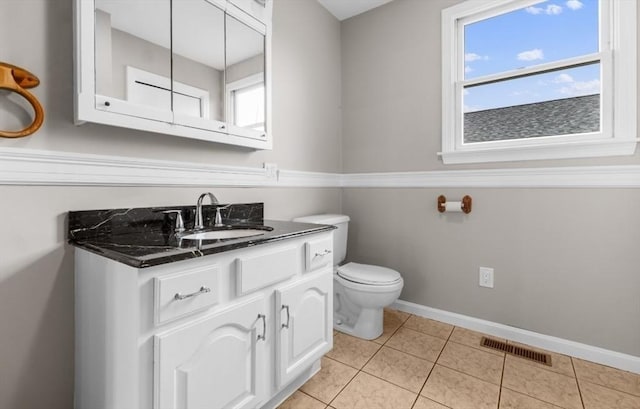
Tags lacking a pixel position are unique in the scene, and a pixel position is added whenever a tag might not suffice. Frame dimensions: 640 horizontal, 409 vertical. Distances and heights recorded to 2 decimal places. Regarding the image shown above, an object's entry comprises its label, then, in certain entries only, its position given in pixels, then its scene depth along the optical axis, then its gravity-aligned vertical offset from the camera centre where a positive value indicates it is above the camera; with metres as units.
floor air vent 1.72 -0.91
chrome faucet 1.41 -0.06
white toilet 1.85 -0.57
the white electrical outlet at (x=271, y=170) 1.92 +0.22
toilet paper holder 2.03 -0.02
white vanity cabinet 0.84 -0.42
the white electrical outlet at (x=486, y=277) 2.00 -0.51
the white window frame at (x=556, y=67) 1.58 +0.65
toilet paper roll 2.05 -0.03
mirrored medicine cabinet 1.10 +0.62
